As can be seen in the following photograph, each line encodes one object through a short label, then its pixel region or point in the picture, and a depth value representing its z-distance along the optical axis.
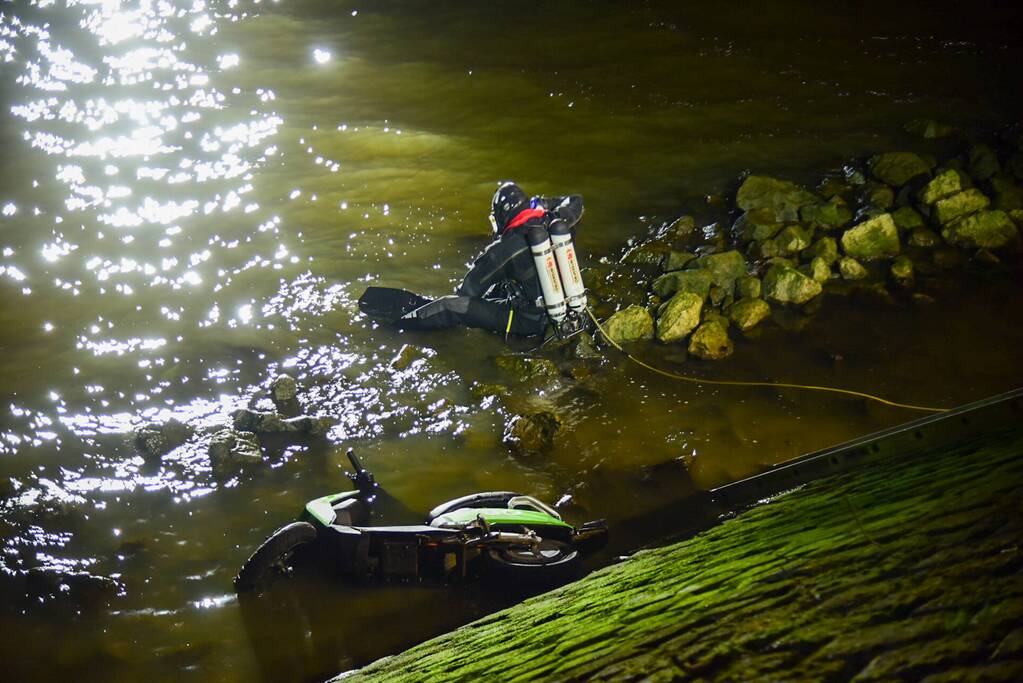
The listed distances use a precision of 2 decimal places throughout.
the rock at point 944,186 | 8.85
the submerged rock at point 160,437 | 6.67
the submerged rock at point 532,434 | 6.58
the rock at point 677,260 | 8.59
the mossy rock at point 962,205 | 8.73
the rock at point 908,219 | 8.88
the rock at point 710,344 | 7.62
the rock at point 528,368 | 7.54
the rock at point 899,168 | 9.36
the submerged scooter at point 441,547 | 5.08
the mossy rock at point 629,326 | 7.91
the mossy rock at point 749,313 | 7.96
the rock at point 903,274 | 8.23
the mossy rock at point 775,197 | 9.20
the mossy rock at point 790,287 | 8.18
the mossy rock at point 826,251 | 8.55
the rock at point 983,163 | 9.12
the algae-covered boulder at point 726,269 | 8.25
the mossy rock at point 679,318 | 7.84
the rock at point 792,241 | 8.70
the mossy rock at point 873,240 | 8.63
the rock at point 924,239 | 8.77
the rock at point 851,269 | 8.45
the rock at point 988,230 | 8.58
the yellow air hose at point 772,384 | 6.71
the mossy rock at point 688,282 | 8.13
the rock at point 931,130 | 10.43
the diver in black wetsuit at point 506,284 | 7.55
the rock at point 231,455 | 6.50
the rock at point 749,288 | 8.13
